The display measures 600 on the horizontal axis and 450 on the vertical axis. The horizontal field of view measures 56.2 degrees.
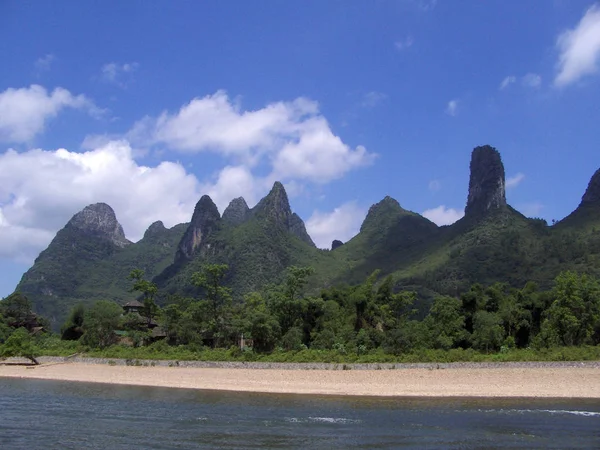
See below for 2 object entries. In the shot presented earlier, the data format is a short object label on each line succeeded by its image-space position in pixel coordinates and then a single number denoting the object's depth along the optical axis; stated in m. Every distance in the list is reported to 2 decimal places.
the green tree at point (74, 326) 63.03
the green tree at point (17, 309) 72.74
